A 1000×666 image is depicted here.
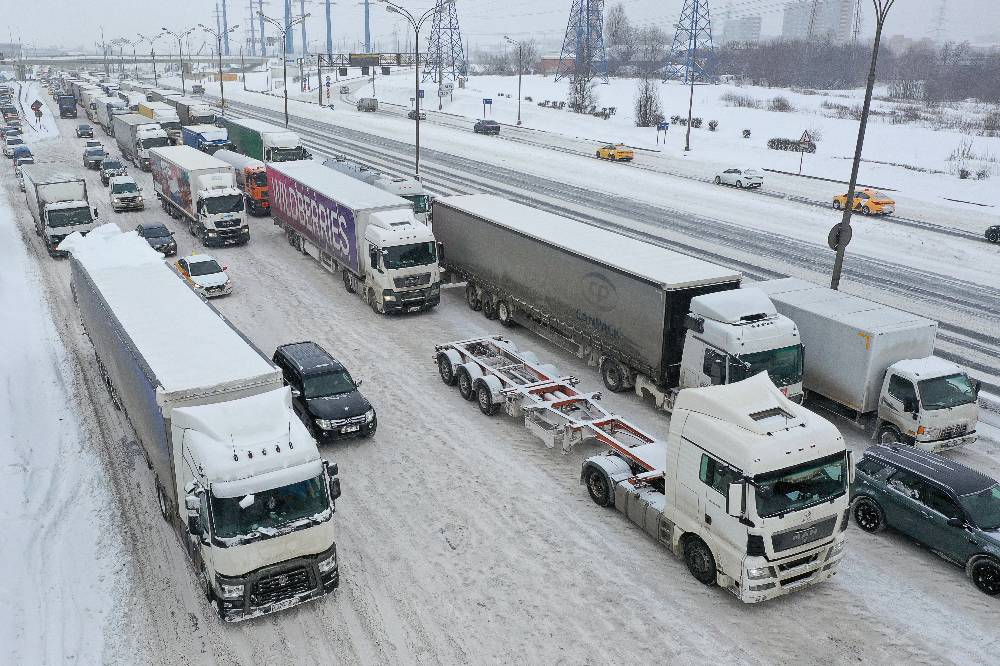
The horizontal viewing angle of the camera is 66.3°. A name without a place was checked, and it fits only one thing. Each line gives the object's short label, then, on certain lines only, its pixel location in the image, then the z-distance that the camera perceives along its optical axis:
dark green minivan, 12.62
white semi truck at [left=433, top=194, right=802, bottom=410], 16.88
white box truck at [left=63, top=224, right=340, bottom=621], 11.05
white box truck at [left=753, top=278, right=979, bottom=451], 16.38
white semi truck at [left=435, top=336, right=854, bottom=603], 11.43
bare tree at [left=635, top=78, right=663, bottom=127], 83.56
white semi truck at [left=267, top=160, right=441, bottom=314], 25.02
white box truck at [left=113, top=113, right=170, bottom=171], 52.38
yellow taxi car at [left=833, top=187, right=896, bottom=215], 41.97
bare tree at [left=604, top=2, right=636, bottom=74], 177.88
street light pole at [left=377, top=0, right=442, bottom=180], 40.25
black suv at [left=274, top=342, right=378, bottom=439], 17.09
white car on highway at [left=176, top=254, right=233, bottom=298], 27.05
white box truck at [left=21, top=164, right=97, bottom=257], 32.22
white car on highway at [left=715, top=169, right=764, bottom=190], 49.79
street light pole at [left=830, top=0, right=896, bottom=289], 21.89
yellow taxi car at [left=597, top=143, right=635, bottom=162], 61.31
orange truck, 40.06
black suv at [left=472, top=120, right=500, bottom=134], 77.88
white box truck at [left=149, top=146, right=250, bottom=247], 33.66
